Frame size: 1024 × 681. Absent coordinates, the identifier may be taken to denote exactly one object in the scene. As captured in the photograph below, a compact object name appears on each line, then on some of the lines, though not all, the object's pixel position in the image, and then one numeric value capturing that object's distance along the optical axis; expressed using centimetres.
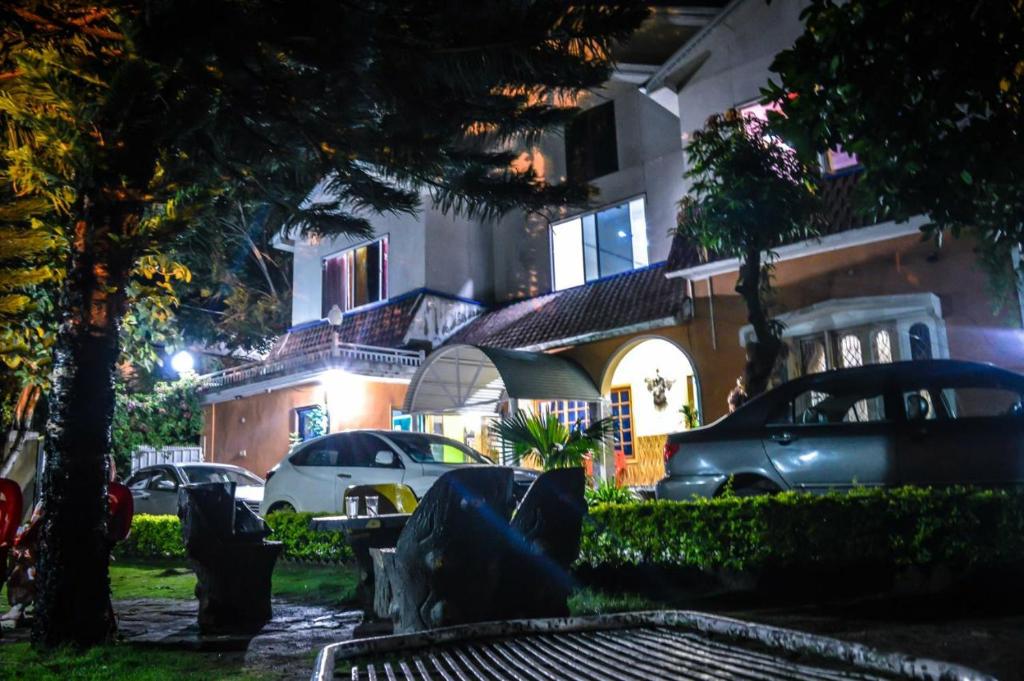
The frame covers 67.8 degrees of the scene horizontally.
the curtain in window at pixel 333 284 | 2131
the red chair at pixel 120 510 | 654
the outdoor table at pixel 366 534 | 650
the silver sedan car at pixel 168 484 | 1473
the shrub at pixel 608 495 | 831
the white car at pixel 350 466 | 1111
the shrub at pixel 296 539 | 980
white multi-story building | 1167
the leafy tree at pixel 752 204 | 1002
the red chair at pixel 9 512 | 586
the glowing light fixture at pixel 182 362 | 2278
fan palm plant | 900
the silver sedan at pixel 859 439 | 700
